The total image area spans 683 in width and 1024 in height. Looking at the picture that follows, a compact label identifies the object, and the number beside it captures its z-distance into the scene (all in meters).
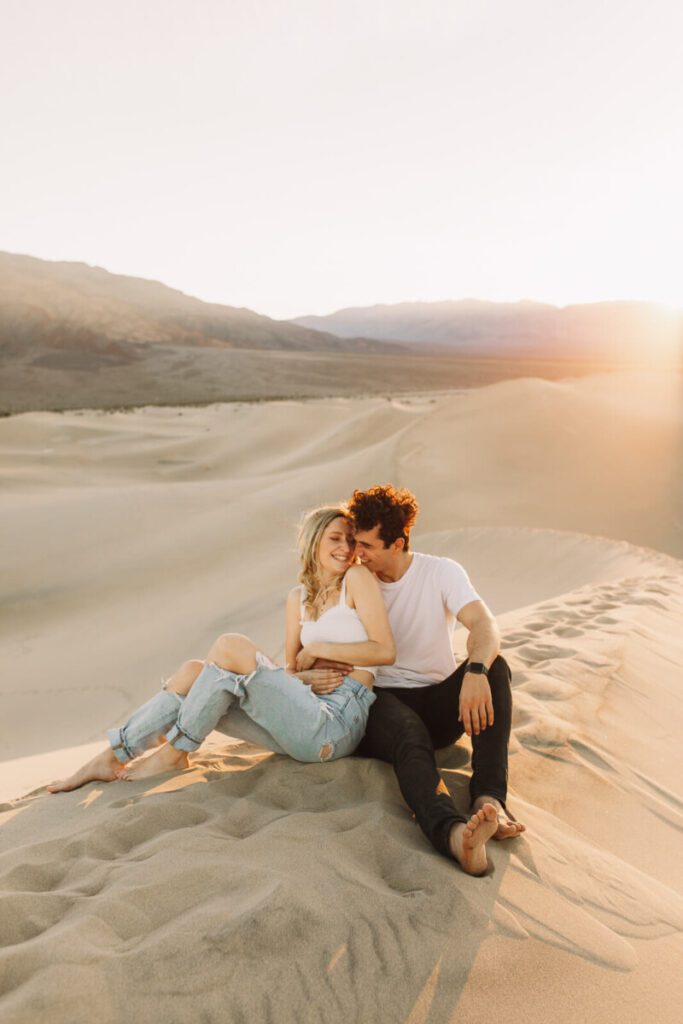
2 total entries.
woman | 3.18
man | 2.92
